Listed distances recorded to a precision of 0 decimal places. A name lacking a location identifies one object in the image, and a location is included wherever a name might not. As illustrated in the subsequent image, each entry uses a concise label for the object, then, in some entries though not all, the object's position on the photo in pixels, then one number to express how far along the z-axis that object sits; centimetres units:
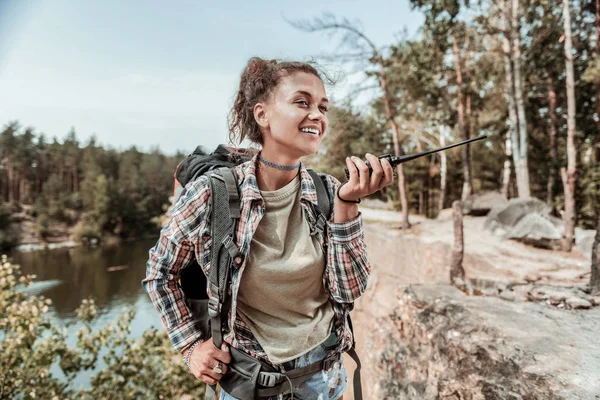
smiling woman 135
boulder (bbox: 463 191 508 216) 1284
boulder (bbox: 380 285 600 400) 208
